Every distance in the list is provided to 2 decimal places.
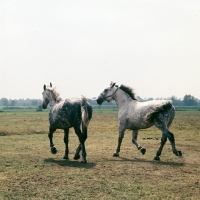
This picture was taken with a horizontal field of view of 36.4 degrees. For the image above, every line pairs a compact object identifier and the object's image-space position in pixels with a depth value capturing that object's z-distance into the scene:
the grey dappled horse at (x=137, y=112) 10.56
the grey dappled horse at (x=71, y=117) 10.19
